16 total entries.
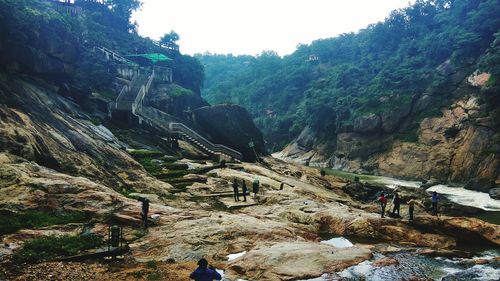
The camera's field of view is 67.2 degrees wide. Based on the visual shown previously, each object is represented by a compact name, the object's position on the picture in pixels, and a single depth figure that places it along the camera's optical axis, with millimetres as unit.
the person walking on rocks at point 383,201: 24075
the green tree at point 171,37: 80875
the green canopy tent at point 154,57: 63469
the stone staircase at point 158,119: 43688
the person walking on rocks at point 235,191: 26536
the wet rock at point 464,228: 20688
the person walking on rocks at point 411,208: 23102
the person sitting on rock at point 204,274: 10062
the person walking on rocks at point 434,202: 26297
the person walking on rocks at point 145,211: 18469
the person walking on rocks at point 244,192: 27039
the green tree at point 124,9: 77688
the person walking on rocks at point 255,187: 28756
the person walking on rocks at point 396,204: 24534
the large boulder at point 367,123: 71750
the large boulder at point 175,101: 53594
